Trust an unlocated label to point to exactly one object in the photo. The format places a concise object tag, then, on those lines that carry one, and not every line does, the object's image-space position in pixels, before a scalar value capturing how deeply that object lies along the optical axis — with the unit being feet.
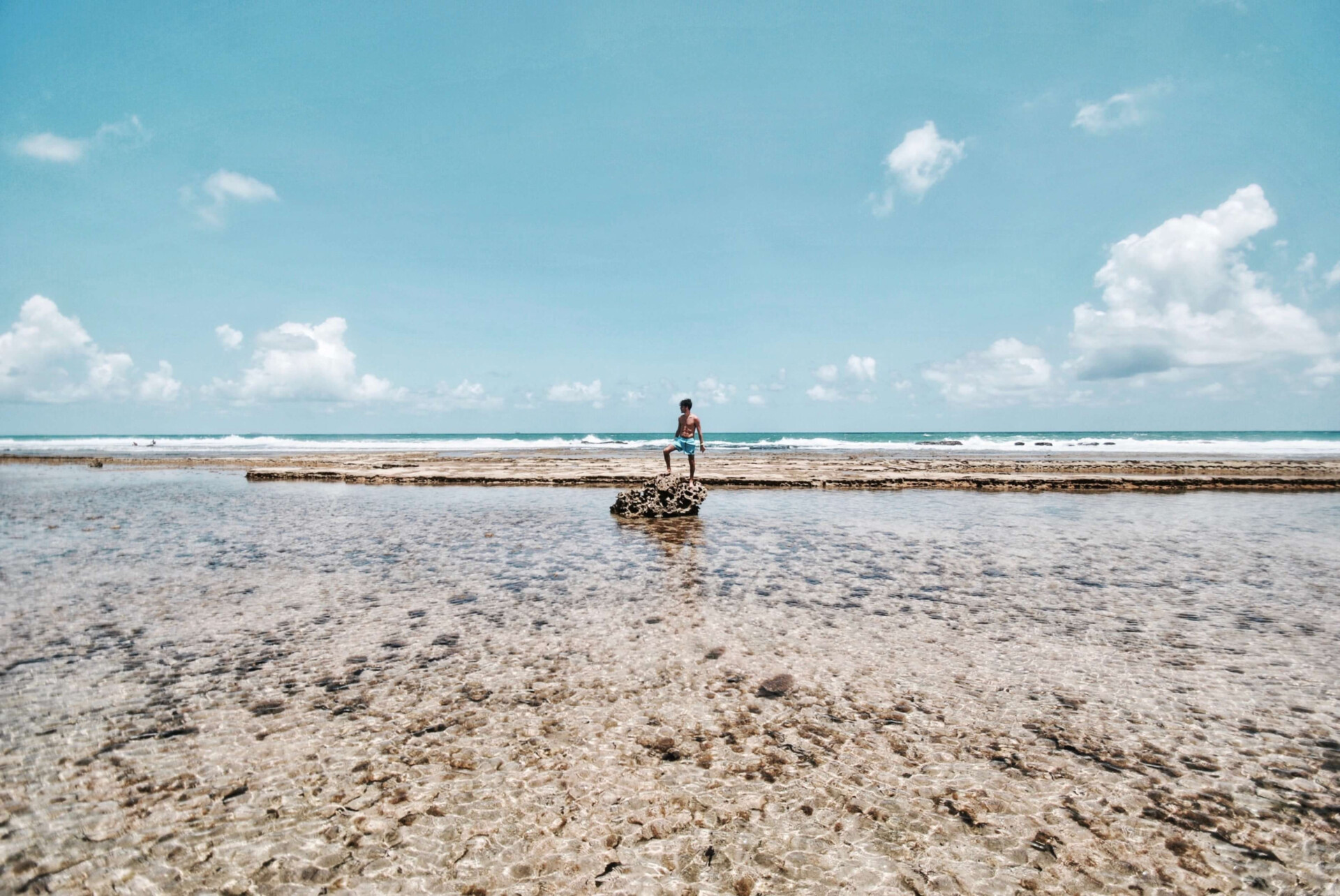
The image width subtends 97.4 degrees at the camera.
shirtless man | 56.34
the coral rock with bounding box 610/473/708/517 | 50.70
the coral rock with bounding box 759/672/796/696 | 16.63
